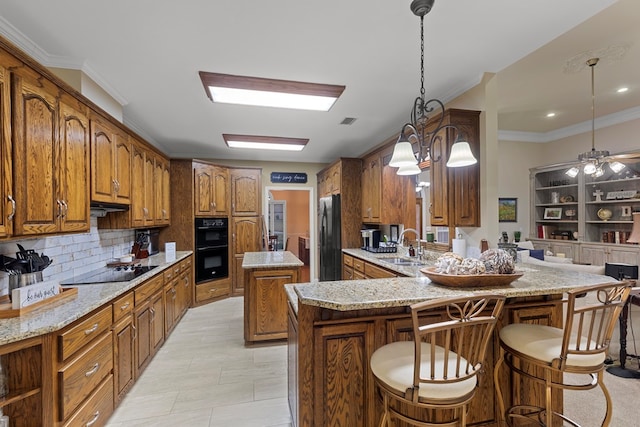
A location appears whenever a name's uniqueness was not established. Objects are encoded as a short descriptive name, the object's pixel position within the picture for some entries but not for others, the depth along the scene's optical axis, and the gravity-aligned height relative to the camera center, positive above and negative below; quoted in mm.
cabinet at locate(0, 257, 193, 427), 1448 -890
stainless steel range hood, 2578 +72
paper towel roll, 2791 -335
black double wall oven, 4848 -593
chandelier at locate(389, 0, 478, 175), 1759 +406
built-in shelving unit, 4535 -19
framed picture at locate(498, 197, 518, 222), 5605 +51
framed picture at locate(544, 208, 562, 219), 5446 -33
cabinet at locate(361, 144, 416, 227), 4085 +279
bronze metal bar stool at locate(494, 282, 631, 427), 1425 -703
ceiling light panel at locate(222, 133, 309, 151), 4582 +1181
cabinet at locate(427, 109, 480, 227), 2703 +274
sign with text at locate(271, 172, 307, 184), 6250 +788
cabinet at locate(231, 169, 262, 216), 5426 +421
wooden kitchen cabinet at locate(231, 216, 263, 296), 5359 -517
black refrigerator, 4965 -455
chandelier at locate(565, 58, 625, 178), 3632 +657
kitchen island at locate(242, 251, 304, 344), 3168 -929
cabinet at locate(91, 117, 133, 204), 2434 +484
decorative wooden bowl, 1719 -402
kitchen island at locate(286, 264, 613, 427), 1559 -693
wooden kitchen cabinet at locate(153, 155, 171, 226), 4047 +340
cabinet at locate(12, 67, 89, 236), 1611 +369
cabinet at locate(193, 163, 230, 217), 4867 +433
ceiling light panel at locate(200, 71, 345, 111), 2727 +1238
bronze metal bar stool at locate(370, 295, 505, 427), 1199 -714
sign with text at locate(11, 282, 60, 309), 1586 -448
